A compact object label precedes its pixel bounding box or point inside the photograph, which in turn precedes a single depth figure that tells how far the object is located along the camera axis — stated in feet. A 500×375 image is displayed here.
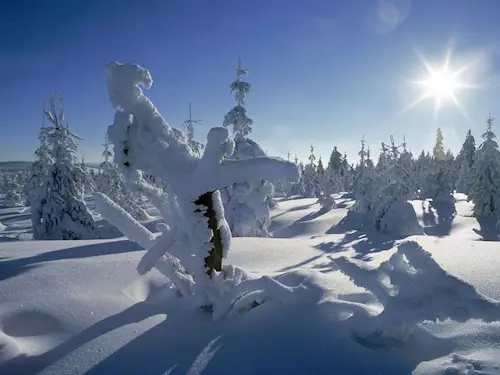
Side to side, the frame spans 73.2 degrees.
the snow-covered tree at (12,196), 192.85
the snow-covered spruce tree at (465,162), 177.47
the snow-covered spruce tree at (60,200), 63.26
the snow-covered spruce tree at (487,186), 95.30
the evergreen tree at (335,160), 264.11
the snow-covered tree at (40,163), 94.17
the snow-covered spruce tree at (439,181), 124.88
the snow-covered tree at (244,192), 59.82
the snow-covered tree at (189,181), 12.36
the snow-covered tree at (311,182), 211.04
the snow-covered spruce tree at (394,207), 81.56
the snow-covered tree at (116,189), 114.42
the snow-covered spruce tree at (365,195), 106.22
